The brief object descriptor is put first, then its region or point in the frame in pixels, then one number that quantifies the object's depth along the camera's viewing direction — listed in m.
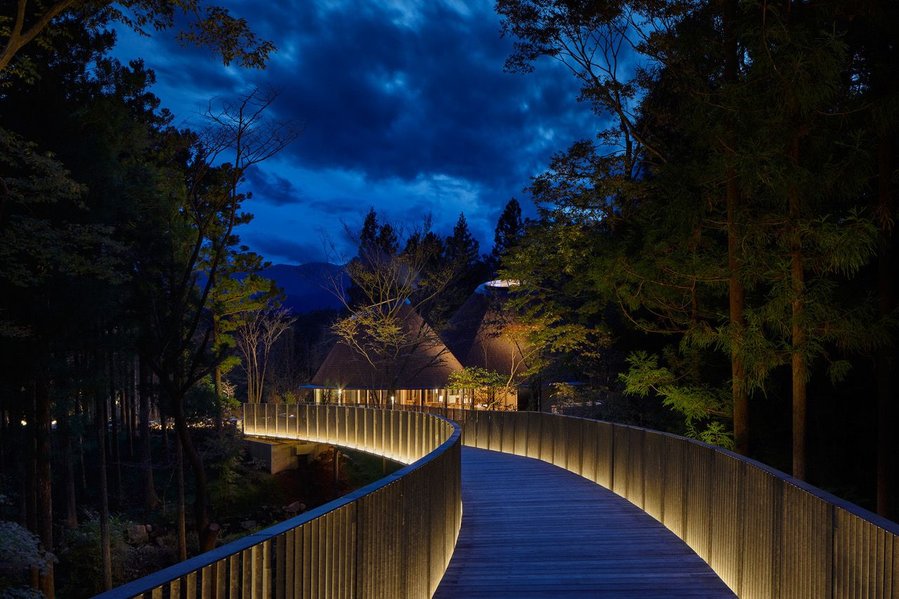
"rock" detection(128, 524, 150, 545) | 25.58
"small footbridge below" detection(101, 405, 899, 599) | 3.19
